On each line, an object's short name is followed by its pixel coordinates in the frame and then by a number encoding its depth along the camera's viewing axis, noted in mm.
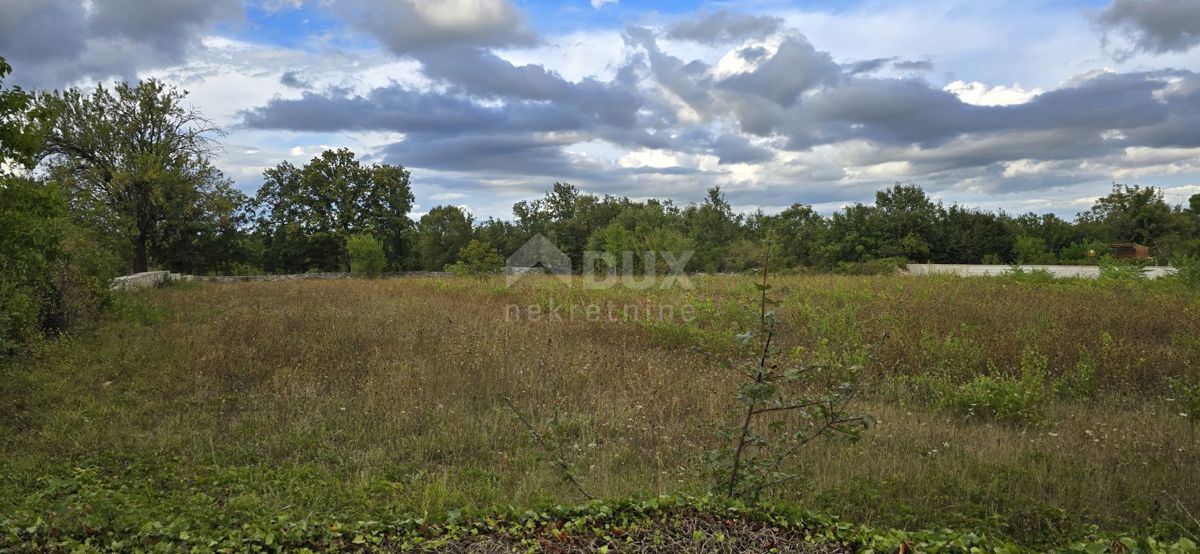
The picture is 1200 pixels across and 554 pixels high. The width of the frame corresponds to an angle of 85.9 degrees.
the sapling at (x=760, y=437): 3297
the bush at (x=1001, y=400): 5914
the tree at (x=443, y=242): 44969
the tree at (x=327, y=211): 42094
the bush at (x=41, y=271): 8008
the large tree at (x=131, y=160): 24859
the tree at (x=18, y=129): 7699
